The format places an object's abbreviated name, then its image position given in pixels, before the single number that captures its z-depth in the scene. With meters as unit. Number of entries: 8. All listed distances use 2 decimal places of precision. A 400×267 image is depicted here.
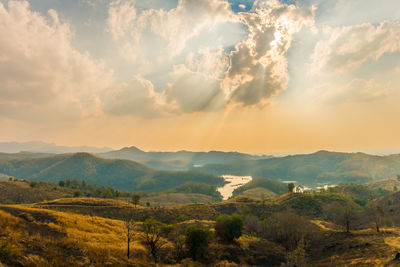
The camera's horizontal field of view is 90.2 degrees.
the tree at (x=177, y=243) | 49.74
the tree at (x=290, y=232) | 73.00
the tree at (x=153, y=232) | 46.28
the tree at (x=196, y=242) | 51.50
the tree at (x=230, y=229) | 65.19
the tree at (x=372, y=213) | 73.56
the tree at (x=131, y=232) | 57.55
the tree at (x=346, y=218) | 74.56
